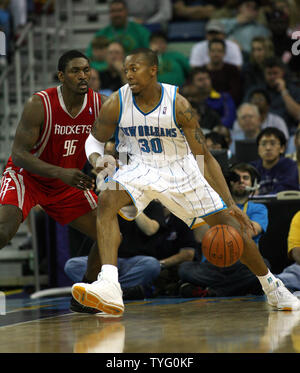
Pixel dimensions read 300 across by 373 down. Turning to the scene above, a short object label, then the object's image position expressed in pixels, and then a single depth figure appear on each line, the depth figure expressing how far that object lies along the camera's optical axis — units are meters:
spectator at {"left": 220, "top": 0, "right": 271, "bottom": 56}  20.37
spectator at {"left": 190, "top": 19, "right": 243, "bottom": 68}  19.44
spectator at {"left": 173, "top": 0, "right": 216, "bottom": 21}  22.06
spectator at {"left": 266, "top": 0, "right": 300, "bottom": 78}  19.70
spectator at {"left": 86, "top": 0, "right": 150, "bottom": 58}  20.23
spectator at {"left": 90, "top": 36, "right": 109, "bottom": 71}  19.47
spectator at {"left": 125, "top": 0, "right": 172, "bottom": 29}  21.84
